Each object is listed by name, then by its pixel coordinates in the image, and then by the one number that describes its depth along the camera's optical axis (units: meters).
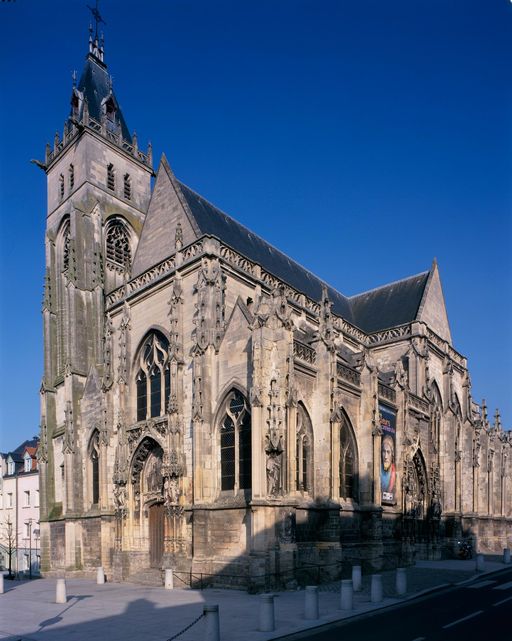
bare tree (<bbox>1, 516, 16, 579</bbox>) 37.22
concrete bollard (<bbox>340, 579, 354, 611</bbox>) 11.26
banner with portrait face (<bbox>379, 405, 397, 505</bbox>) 21.19
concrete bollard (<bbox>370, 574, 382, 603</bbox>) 12.23
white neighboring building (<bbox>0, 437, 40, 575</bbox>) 36.25
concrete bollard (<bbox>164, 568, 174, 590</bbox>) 15.89
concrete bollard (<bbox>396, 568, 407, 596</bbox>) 13.32
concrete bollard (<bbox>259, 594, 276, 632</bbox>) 9.48
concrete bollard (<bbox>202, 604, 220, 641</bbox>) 8.37
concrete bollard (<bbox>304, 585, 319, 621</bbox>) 10.41
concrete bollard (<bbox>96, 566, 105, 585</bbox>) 18.43
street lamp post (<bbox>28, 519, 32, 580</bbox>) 35.46
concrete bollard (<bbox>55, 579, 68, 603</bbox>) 13.53
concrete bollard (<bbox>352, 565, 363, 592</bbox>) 14.04
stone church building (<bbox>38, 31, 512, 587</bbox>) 16.28
